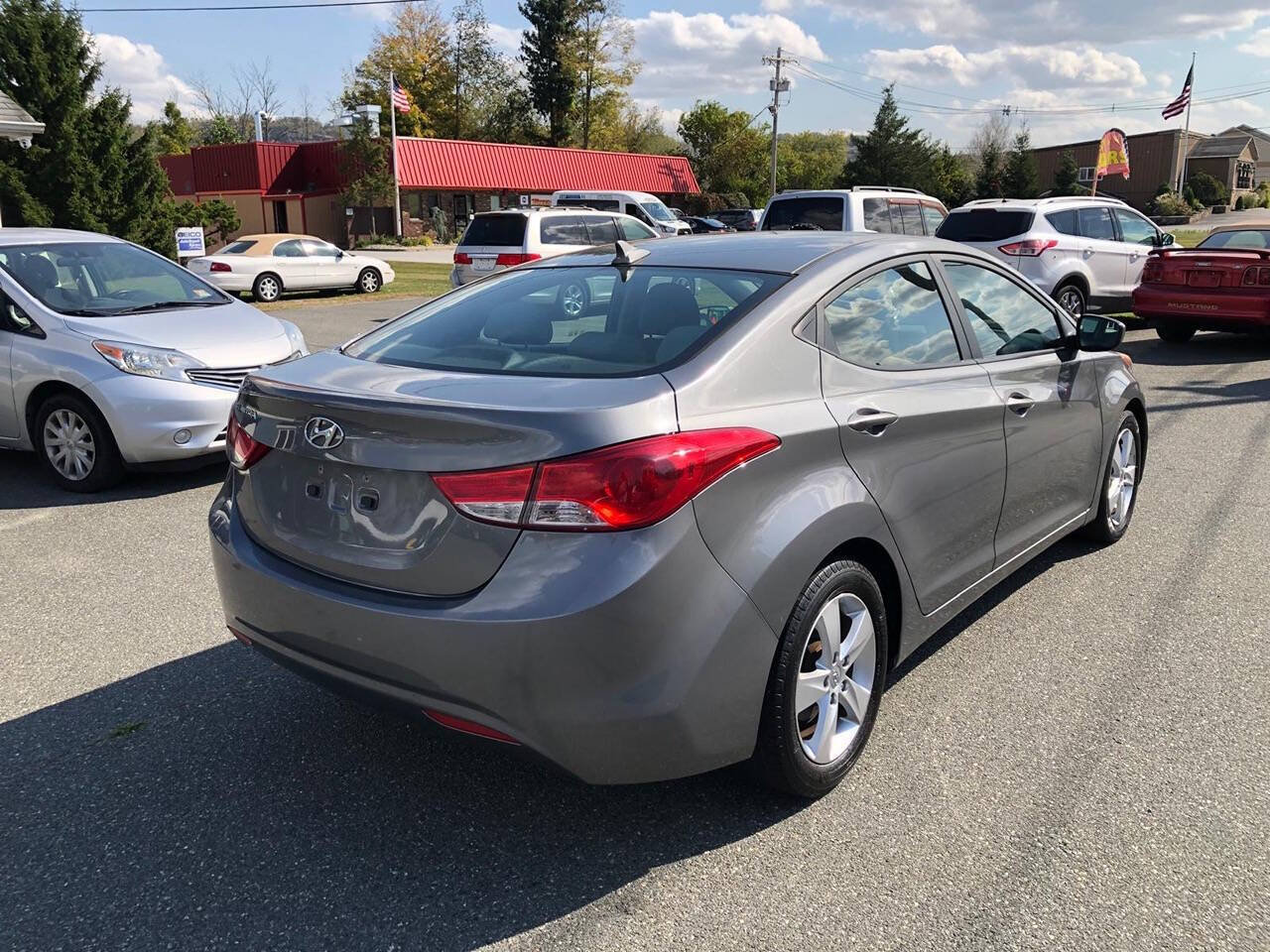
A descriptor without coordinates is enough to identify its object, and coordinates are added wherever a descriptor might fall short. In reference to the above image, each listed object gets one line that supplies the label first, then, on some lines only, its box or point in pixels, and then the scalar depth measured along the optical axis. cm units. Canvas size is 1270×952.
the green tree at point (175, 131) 6354
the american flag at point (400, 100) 3956
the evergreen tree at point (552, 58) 6869
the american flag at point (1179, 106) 4228
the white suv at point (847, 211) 1364
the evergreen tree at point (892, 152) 6197
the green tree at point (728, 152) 7338
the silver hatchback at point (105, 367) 634
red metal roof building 4988
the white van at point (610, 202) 2502
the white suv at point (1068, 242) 1295
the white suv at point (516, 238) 1612
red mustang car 1191
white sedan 2100
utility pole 5897
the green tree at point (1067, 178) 6356
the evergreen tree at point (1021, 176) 6231
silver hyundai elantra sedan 247
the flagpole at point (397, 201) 4716
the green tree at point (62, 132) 1995
